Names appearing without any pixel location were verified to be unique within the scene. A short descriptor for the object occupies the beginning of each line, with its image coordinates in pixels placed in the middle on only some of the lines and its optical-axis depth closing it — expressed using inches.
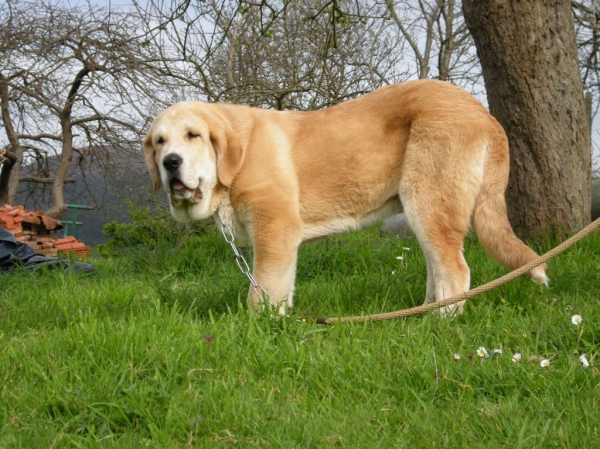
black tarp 244.5
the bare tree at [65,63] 380.5
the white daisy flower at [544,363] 116.7
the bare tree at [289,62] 351.4
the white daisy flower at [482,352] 122.5
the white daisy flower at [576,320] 133.9
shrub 304.6
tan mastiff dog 164.6
